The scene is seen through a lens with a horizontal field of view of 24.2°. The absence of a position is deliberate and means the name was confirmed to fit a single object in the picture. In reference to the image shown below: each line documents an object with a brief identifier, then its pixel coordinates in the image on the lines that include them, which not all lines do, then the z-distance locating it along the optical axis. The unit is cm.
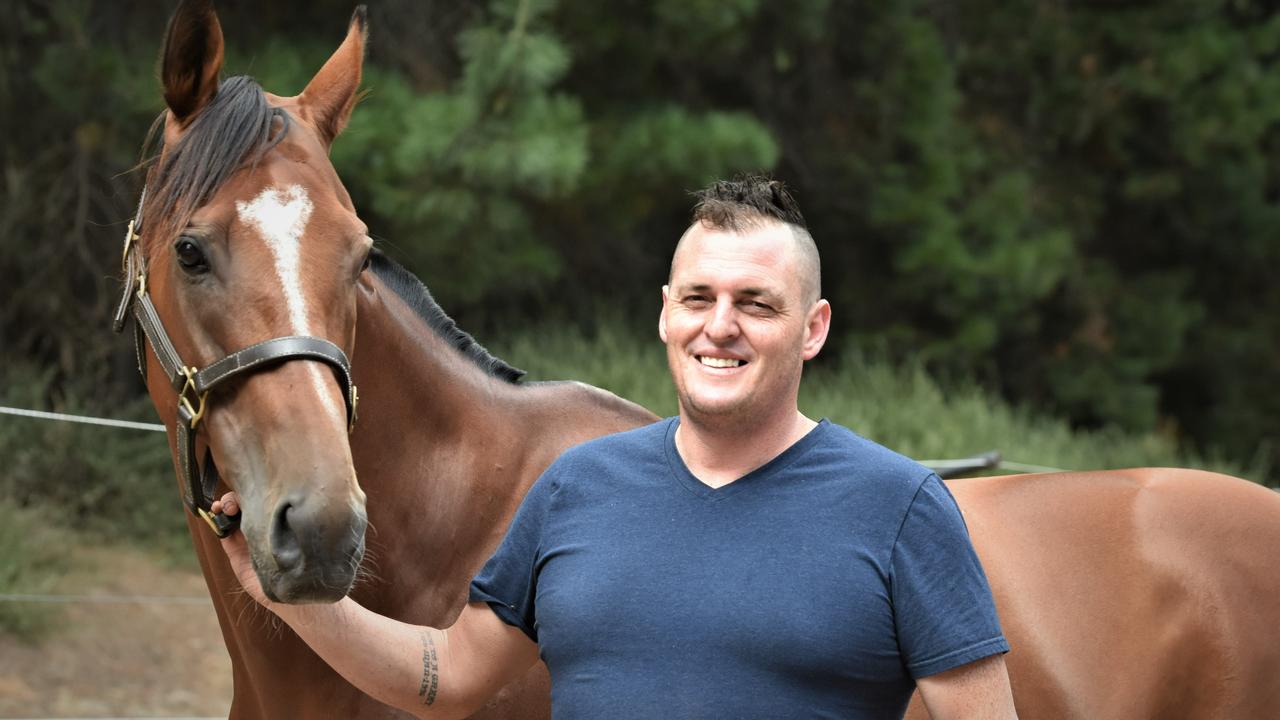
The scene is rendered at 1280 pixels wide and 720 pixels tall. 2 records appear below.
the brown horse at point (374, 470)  324
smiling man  294
